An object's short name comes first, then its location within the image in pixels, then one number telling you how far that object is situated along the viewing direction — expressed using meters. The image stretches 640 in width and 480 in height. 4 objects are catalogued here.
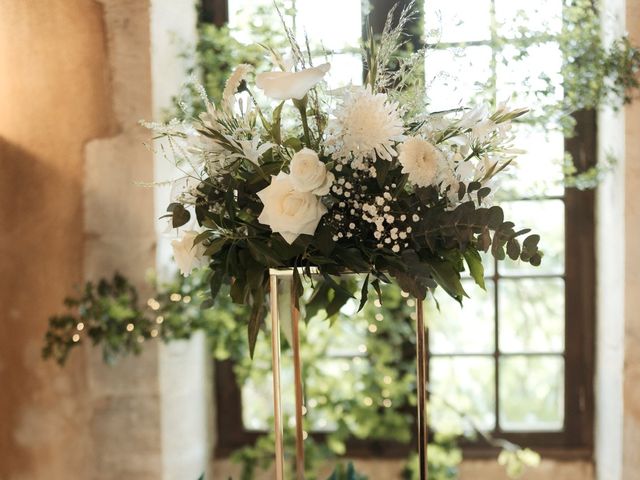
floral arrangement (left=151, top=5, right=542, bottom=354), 1.39
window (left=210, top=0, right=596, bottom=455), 2.50
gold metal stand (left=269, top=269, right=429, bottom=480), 1.57
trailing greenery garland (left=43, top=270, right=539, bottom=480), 2.36
